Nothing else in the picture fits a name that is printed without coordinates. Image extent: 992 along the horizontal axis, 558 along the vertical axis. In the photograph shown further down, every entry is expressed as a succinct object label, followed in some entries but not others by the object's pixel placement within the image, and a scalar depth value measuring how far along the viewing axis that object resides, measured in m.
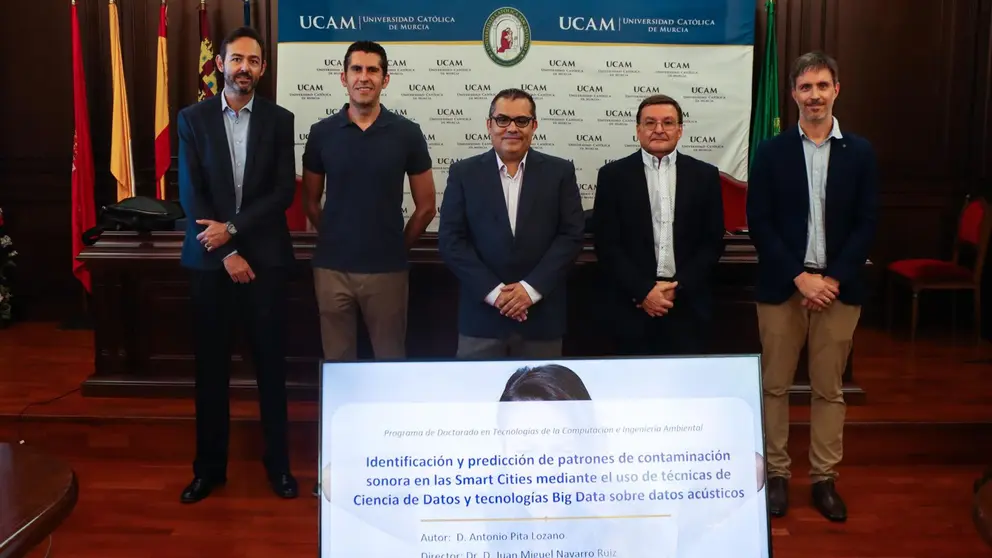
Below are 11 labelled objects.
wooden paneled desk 3.63
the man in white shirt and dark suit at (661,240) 2.74
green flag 5.07
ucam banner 5.05
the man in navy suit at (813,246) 2.67
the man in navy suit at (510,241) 2.58
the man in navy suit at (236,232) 2.75
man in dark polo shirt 2.77
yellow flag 5.07
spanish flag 5.07
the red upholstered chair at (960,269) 4.71
